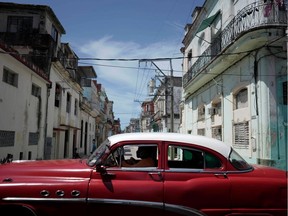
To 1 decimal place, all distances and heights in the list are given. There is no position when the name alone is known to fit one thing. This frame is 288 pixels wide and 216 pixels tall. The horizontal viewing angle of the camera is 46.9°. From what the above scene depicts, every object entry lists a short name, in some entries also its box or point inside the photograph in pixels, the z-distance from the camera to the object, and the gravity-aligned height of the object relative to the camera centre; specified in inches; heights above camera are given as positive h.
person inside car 185.2 -5.5
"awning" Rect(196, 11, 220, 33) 606.3 +235.9
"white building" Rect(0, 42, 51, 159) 521.0 +71.5
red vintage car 165.6 -19.0
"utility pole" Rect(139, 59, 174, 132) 754.1 +192.0
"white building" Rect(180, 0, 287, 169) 411.5 +108.3
